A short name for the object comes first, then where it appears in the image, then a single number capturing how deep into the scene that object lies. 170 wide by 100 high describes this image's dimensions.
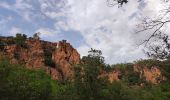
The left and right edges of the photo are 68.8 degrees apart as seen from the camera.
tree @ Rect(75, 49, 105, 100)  18.34
